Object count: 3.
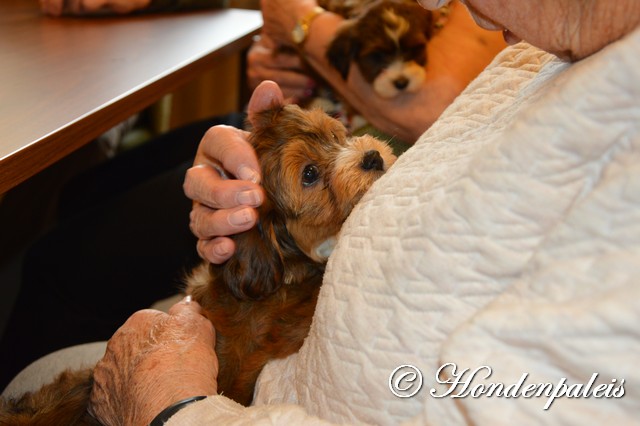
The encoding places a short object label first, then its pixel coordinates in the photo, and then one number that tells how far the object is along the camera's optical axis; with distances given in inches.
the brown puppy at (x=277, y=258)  23.4
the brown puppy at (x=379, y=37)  34.5
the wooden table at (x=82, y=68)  23.2
